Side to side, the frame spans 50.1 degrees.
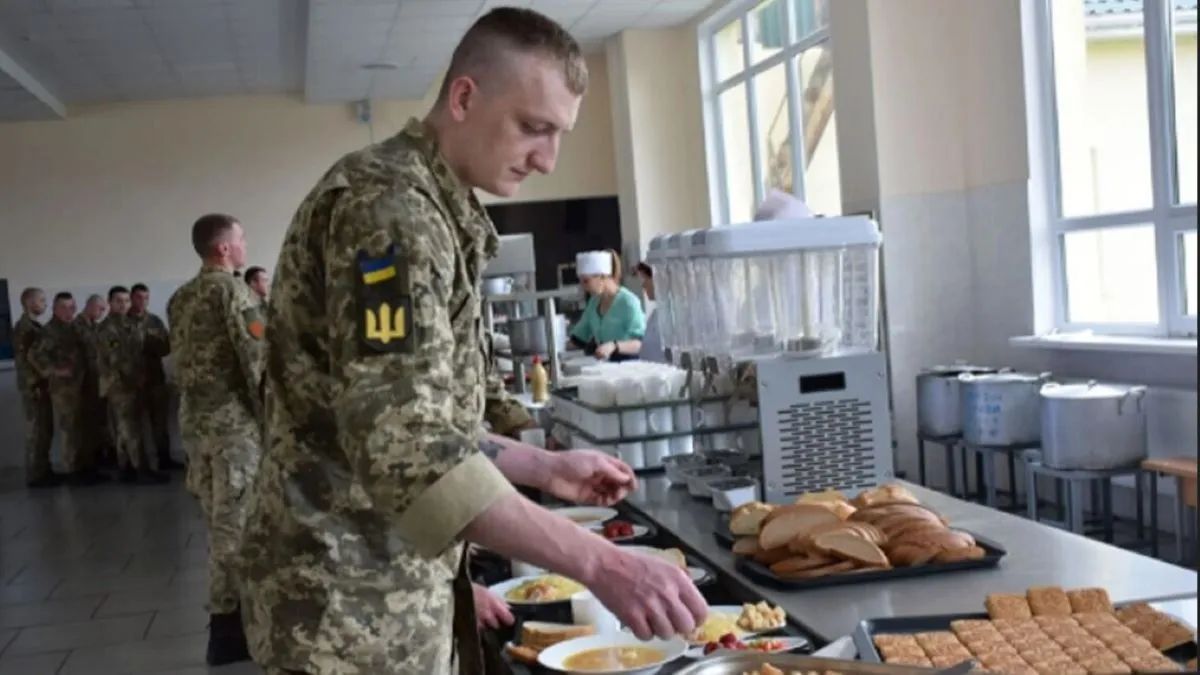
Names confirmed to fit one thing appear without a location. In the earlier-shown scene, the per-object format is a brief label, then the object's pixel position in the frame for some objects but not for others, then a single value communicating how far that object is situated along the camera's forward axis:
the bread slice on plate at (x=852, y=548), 2.07
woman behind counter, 7.57
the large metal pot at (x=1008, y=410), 5.44
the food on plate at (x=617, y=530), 2.63
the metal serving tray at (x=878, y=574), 2.04
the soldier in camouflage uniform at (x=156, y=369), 10.48
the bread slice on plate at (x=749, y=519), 2.27
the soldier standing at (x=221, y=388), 4.74
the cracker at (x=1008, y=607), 1.73
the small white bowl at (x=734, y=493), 2.51
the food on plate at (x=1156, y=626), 1.58
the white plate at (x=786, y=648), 1.78
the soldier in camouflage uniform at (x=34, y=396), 10.38
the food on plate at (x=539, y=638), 1.93
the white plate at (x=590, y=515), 2.84
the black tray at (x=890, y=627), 1.64
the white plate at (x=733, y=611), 1.87
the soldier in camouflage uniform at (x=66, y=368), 10.33
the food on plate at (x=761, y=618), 1.88
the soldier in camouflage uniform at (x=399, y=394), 1.30
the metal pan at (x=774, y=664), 1.52
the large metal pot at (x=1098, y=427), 4.93
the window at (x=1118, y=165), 5.34
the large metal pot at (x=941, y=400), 5.85
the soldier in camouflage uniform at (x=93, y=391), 10.49
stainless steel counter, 1.89
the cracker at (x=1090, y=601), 1.75
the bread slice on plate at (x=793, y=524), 2.15
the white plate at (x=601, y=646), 1.82
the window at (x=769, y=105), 8.33
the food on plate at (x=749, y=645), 1.78
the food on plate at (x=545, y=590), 2.23
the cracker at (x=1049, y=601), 1.74
